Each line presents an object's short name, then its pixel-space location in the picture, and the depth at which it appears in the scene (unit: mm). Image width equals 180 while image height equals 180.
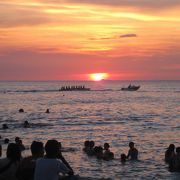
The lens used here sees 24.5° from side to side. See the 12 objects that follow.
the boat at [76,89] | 160900
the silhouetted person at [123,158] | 22245
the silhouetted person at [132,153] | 22695
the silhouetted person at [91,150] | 23962
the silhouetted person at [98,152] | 22938
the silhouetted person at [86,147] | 24953
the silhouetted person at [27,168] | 7348
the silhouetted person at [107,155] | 22719
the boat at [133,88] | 162000
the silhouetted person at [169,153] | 20891
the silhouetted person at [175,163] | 19100
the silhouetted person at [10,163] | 7532
